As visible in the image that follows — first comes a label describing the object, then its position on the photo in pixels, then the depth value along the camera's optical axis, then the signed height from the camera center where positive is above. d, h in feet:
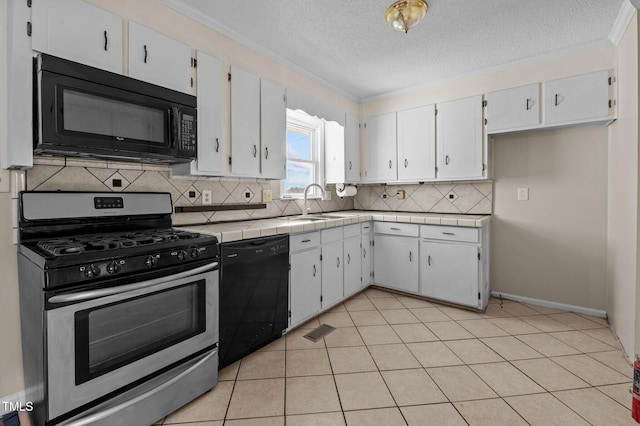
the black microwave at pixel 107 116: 4.72 +1.67
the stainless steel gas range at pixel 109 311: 4.04 -1.55
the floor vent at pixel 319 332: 8.01 -3.34
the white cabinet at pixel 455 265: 9.50 -1.81
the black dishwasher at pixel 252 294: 6.39 -1.93
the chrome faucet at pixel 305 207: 10.43 +0.07
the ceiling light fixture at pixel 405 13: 6.72 +4.43
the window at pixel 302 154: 11.28 +2.19
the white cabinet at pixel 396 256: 10.69 -1.69
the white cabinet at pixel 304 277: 8.09 -1.88
